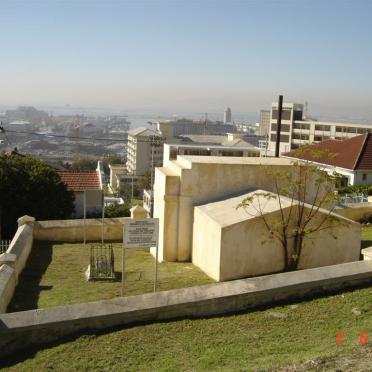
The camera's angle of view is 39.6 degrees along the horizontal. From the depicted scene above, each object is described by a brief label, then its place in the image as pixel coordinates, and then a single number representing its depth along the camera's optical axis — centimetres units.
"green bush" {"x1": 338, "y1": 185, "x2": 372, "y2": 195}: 2653
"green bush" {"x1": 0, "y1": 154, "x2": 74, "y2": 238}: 2117
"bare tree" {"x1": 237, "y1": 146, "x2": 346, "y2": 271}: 1245
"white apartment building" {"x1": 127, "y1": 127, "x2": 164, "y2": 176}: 12598
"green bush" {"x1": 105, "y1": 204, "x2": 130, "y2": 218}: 2474
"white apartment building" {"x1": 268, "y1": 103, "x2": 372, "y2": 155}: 10462
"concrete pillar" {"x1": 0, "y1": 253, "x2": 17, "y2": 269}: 1129
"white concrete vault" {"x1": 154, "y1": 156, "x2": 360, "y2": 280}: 1295
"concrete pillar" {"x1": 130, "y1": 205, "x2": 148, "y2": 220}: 1728
